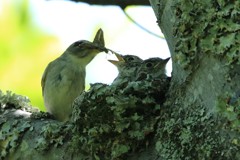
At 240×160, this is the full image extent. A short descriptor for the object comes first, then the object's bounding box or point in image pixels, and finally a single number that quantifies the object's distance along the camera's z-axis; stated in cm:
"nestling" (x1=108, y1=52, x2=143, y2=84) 834
